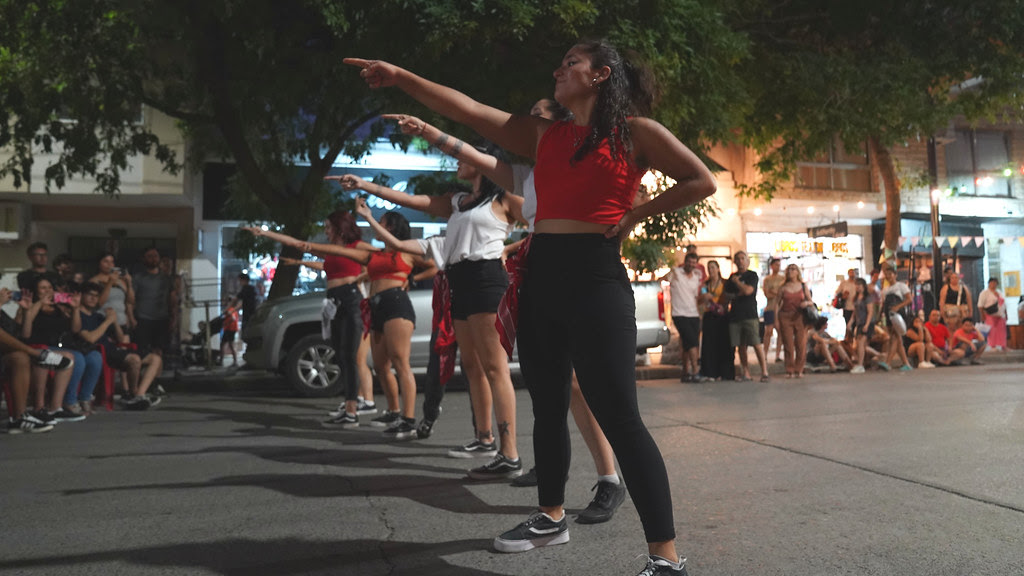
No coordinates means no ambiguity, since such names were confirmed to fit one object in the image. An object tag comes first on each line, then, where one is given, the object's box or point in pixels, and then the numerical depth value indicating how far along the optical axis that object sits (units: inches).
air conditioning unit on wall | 723.4
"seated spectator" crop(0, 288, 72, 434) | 302.4
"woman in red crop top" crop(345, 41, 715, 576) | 104.9
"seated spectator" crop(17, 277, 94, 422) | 319.6
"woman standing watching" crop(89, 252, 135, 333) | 395.2
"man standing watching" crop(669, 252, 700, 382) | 493.4
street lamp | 698.8
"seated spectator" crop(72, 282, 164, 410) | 356.8
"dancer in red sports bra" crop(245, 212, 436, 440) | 255.3
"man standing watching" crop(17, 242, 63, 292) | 334.6
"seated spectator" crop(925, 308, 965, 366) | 615.2
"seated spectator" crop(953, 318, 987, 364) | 627.2
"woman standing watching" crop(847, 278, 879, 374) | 558.3
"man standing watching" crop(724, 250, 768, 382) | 489.1
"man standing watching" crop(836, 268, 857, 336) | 597.6
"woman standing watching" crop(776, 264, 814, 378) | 513.7
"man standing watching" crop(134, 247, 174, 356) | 422.0
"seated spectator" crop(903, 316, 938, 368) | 602.9
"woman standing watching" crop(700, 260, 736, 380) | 502.6
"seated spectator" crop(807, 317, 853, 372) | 555.8
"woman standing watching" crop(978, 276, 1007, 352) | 721.6
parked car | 417.7
